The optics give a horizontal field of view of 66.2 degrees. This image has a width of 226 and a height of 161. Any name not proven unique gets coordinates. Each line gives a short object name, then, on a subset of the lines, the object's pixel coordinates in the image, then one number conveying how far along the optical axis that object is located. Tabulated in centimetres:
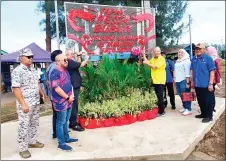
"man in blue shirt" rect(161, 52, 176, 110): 415
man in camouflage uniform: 235
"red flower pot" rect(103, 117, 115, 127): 332
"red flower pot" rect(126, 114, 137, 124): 343
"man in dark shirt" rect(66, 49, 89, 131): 293
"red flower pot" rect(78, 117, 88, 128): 330
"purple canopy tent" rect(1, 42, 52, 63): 835
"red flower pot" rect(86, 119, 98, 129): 329
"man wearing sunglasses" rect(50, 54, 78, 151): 243
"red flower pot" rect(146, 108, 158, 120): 364
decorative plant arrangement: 331
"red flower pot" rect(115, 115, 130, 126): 336
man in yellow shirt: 361
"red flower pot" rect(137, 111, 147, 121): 355
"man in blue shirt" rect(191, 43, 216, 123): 333
